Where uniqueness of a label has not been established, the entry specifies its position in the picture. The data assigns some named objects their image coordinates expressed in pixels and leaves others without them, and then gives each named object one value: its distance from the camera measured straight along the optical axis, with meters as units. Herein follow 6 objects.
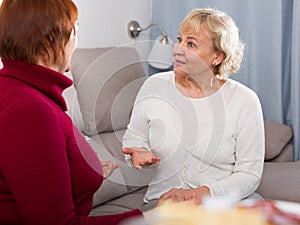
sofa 2.02
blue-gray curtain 2.95
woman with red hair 1.07
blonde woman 1.84
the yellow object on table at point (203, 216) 0.52
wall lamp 3.07
